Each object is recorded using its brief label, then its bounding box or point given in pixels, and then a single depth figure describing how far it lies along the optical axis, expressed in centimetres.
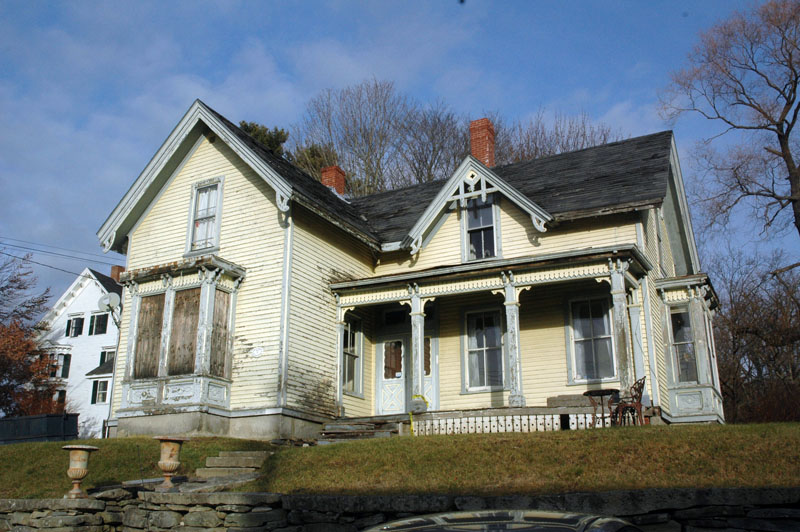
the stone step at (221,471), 1244
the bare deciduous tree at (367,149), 3869
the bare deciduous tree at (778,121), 2684
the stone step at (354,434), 1493
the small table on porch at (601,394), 1346
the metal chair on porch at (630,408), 1321
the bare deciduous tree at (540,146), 4144
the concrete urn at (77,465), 1091
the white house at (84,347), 4066
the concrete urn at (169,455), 1118
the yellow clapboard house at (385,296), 1606
